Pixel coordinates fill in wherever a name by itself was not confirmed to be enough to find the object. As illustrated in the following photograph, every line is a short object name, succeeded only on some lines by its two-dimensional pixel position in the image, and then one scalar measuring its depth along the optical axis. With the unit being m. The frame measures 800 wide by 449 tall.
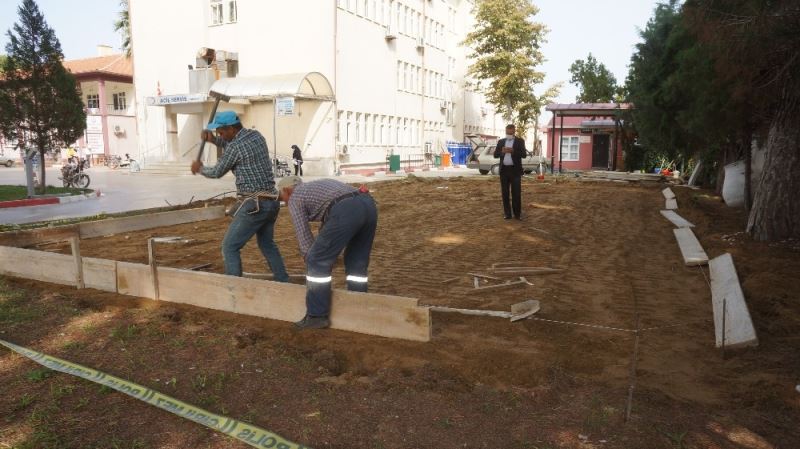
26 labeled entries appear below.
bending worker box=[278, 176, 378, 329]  4.51
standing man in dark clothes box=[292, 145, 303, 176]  24.98
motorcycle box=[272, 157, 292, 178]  25.02
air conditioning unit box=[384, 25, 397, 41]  33.50
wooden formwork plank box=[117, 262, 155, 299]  5.59
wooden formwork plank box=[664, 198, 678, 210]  13.95
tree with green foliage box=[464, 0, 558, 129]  41.69
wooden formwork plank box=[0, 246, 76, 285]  6.14
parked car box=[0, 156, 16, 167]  38.88
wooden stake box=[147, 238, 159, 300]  5.47
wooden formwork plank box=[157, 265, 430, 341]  4.39
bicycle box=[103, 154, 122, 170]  35.89
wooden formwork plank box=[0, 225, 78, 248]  8.03
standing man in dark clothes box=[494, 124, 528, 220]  10.78
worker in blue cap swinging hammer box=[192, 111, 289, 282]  5.33
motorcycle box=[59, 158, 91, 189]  18.98
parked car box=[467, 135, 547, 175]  29.23
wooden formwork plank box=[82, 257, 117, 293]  5.84
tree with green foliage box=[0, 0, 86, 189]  15.61
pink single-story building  36.16
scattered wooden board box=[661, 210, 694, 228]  10.64
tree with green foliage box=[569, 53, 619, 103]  47.34
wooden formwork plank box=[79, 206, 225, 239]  9.21
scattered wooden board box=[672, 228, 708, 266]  7.33
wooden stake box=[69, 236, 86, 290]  5.94
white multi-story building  28.11
